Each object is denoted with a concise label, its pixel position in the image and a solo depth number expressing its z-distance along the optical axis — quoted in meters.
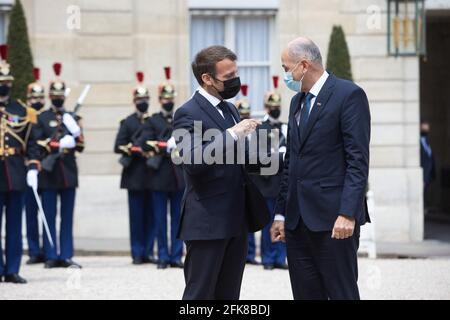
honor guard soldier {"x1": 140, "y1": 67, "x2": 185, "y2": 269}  13.62
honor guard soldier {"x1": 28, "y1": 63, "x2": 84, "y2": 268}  13.50
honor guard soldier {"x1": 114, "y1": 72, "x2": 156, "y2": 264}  13.93
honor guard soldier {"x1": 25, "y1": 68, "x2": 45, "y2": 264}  13.90
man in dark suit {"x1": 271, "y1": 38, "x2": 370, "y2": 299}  6.66
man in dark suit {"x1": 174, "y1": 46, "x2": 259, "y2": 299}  6.82
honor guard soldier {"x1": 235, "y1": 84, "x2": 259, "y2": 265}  13.82
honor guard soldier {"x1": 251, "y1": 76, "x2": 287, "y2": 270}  13.27
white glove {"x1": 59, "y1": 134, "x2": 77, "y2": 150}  13.47
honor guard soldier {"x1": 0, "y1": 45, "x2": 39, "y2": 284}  11.67
